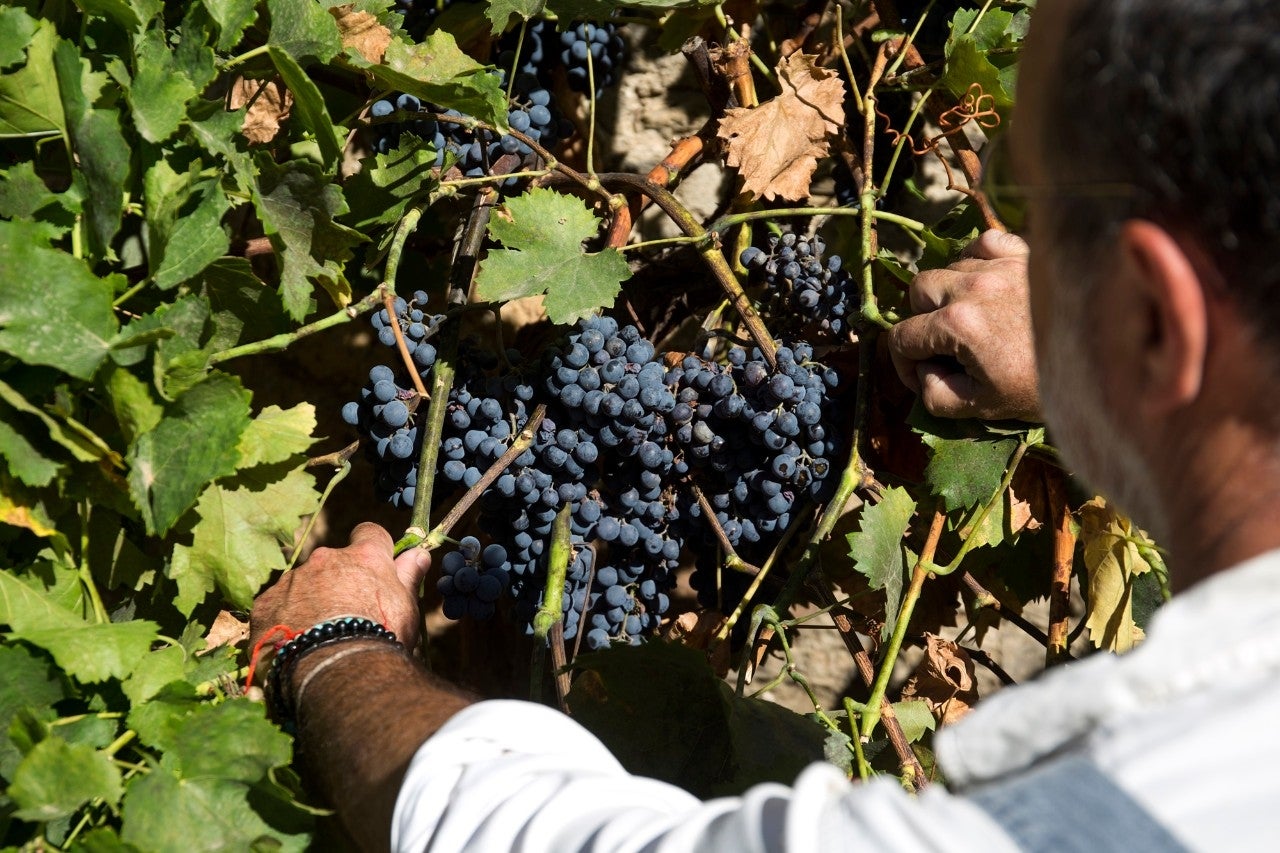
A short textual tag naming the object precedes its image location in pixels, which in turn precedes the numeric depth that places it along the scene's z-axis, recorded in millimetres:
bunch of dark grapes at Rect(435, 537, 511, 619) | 1368
